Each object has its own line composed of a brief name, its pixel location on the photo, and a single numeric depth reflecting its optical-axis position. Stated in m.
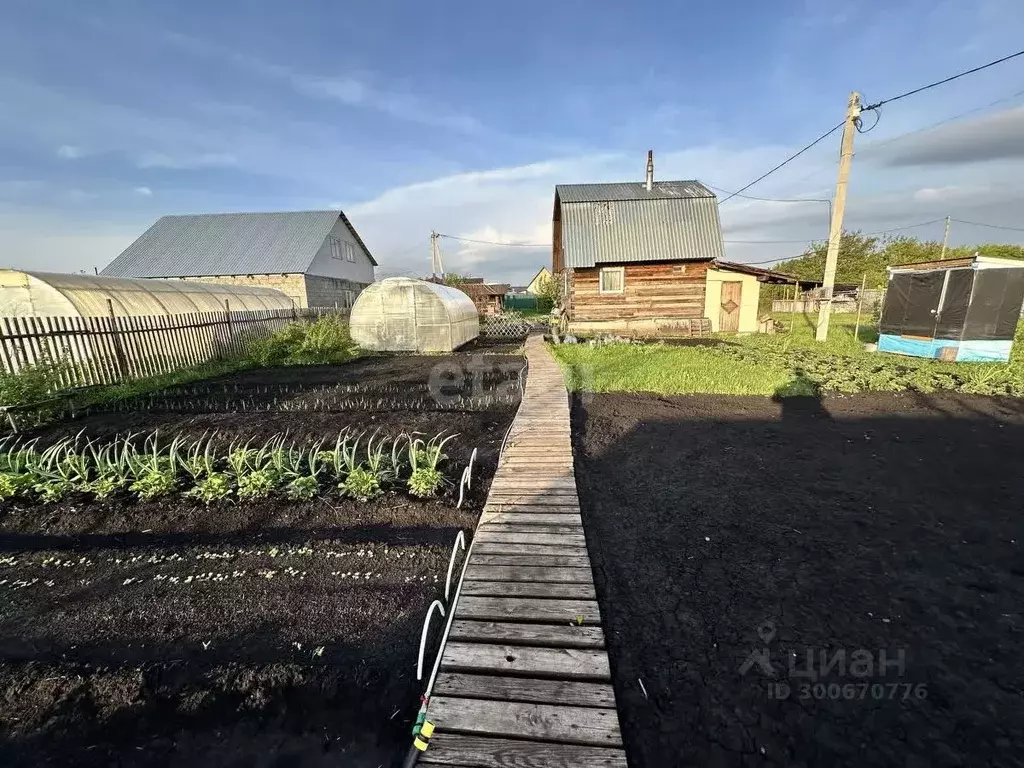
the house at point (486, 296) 31.97
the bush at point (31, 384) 6.35
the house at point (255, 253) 26.69
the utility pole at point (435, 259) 38.53
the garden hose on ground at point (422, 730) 1.77
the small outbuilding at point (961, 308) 9.94
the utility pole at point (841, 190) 12.48
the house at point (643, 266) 17.34
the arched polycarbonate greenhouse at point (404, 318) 14.24
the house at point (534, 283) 66.56
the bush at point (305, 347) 12.79
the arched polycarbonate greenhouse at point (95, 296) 11.03
